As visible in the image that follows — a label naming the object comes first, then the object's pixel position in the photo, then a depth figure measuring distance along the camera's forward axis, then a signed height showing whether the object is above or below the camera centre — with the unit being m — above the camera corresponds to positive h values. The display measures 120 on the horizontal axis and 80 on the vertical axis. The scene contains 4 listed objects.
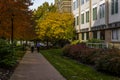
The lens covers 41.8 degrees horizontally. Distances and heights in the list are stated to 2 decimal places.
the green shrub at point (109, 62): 8.28 -1.14
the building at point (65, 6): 37.87 +8.71
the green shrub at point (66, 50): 17.48 -1.02
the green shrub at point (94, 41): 19.07 -0.02
